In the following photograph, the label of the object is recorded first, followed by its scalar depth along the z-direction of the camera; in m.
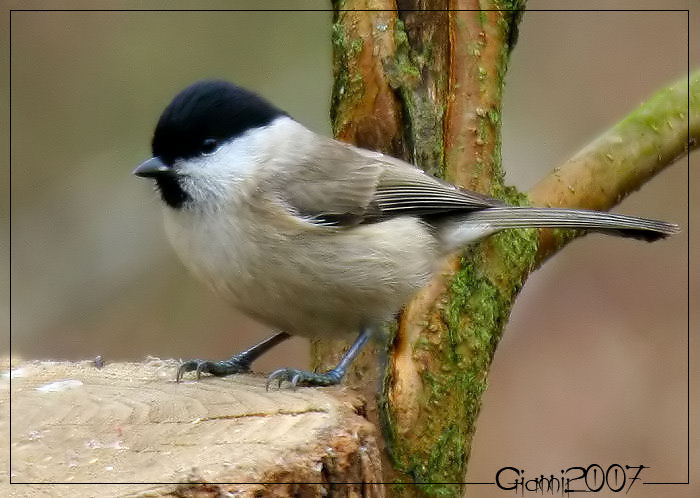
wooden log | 4.13
